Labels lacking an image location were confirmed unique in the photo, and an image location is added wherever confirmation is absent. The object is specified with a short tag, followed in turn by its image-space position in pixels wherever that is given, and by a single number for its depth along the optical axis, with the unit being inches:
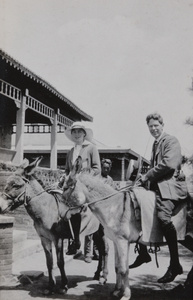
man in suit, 159.3
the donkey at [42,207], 172.2
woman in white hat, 202.3
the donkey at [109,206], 163.6
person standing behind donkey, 253.3
